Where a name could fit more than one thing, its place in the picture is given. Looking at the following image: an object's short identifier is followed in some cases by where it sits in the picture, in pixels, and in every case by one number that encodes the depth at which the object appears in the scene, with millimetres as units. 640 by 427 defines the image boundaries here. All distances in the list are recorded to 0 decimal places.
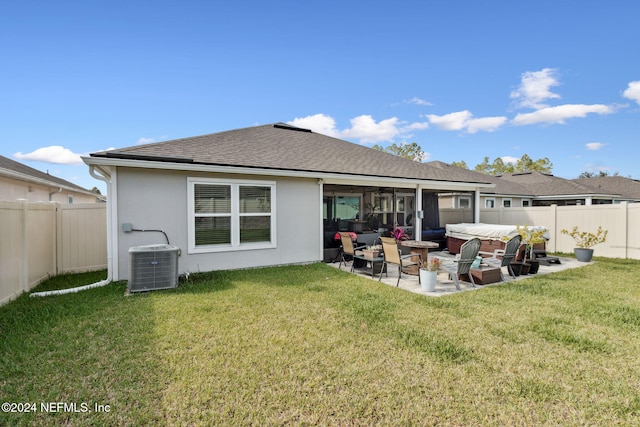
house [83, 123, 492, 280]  6652
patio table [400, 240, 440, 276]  6957
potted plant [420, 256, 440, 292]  6089
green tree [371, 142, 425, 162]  41531
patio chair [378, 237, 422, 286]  6548
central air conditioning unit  5877
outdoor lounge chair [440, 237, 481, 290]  6375
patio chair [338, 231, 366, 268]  7971
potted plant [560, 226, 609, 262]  9386
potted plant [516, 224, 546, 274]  7686
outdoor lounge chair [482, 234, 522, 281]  7266
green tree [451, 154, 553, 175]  51281
